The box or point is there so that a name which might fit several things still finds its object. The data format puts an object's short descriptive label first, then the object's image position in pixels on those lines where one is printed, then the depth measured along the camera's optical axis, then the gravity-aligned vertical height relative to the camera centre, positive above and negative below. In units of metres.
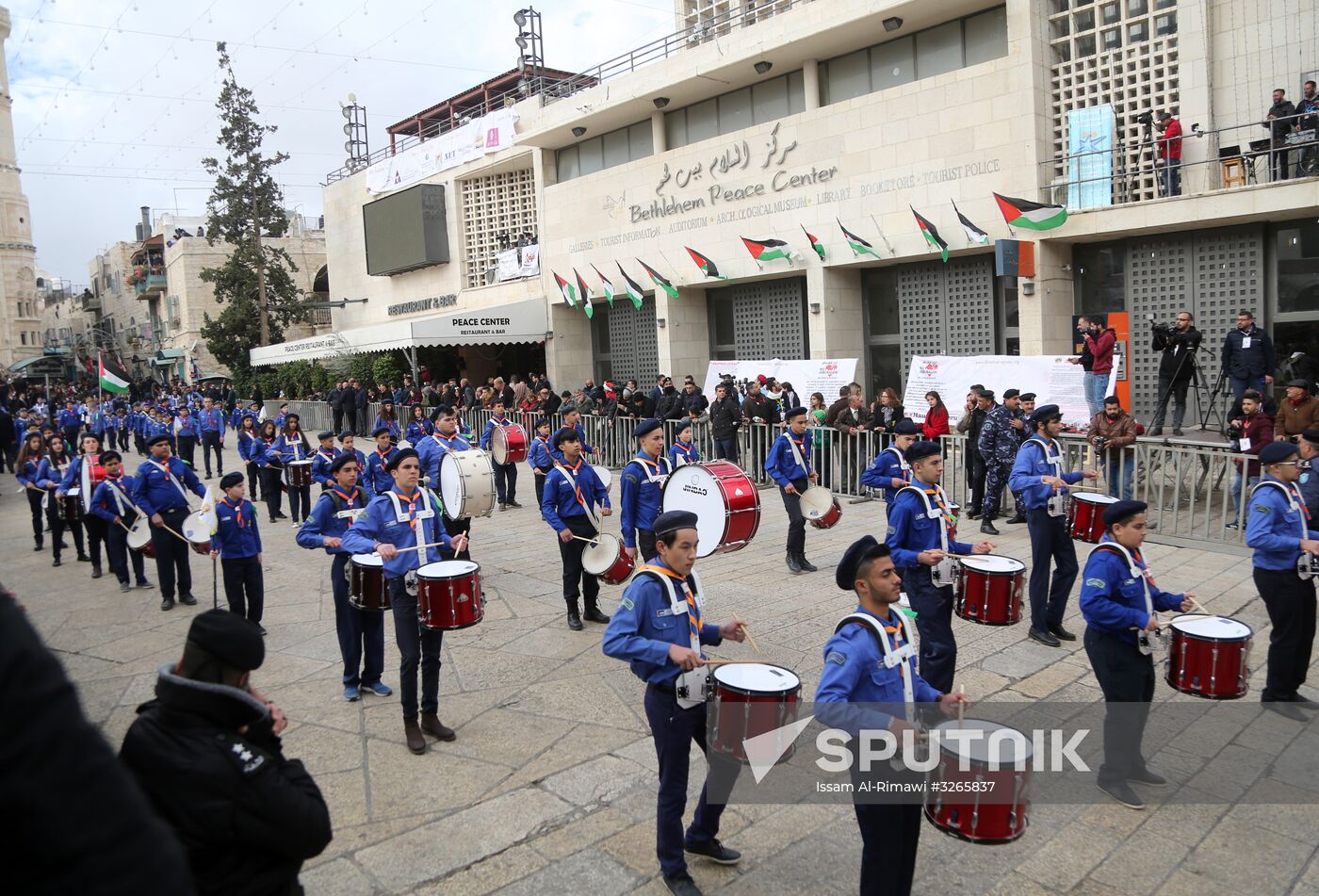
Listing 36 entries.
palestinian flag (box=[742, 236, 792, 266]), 21.22 +2.71
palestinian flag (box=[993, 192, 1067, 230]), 16.16 +2.43
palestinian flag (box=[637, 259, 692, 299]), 24.31 +2.38
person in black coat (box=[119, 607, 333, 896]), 2.40 -1.03
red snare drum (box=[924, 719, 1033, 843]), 3.50 -1.72
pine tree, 40.84 +7.31
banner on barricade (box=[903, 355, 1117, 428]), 15.19 -0.53
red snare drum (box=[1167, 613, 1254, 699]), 5.12 -1.85
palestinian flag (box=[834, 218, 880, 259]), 19.45 +2.45
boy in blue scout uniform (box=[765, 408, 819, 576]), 10.50 -1.37
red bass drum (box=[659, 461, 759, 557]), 8.44 -1.30
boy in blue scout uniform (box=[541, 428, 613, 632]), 8.77 -1.31
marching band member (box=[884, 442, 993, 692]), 6.12 -1.38
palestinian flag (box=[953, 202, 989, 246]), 17.67 +2.32
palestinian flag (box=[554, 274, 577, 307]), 27.45 +2.57
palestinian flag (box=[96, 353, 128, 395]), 27.11 +0.72
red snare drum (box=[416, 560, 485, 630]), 6.00 -1.44
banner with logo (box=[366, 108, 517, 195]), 29.14 +8.00
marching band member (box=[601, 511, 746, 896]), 4.27 -1.39
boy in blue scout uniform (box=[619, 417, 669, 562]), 8.95 -1.19
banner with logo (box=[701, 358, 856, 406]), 19.05 -0.24
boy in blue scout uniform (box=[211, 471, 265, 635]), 8.62 -1.48
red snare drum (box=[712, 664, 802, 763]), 4.12 -1.58
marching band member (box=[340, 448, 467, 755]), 6.14 -1.20
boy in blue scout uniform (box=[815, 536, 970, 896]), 3.67 -1.40
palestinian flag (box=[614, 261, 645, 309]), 24.72 +2.32
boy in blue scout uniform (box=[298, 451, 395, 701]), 7.02 -1.85
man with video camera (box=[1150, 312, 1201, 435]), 14.00 -0.34
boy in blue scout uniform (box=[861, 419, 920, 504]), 8.52 -1.06
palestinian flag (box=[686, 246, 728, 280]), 22.91 +2.62
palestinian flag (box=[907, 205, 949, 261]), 18.11 +2.43
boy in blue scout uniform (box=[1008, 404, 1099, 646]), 7.78 -1.67
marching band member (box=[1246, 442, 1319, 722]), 6.00 -1.61
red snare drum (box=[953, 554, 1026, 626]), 6.09 -1.64
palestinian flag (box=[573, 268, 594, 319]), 26.53 +2.27
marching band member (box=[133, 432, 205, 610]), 10.60 -1.27
